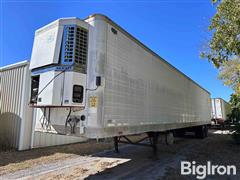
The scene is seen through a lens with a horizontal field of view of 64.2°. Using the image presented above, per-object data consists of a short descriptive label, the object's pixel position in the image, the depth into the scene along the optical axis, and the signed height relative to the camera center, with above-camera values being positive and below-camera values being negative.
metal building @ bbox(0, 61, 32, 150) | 8.30 +0.41
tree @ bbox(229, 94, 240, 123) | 11.25 +0.58
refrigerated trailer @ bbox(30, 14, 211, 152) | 3.96 +0.88
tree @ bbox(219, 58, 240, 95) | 14.87 +3.82
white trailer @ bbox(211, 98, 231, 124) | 21.23 +0.76
